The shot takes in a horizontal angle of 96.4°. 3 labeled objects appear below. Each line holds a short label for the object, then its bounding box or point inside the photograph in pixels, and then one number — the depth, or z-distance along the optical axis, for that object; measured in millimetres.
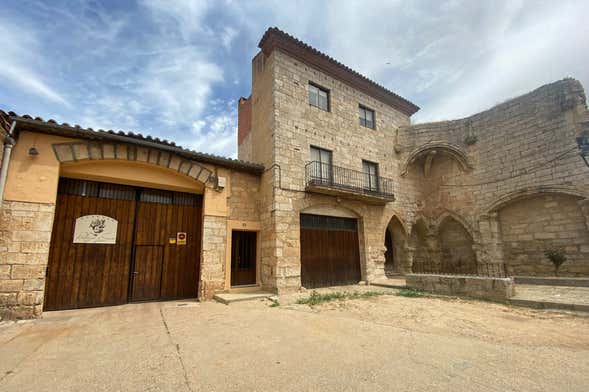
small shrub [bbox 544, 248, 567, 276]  9023
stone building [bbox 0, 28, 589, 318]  6238
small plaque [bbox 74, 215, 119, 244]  6660
